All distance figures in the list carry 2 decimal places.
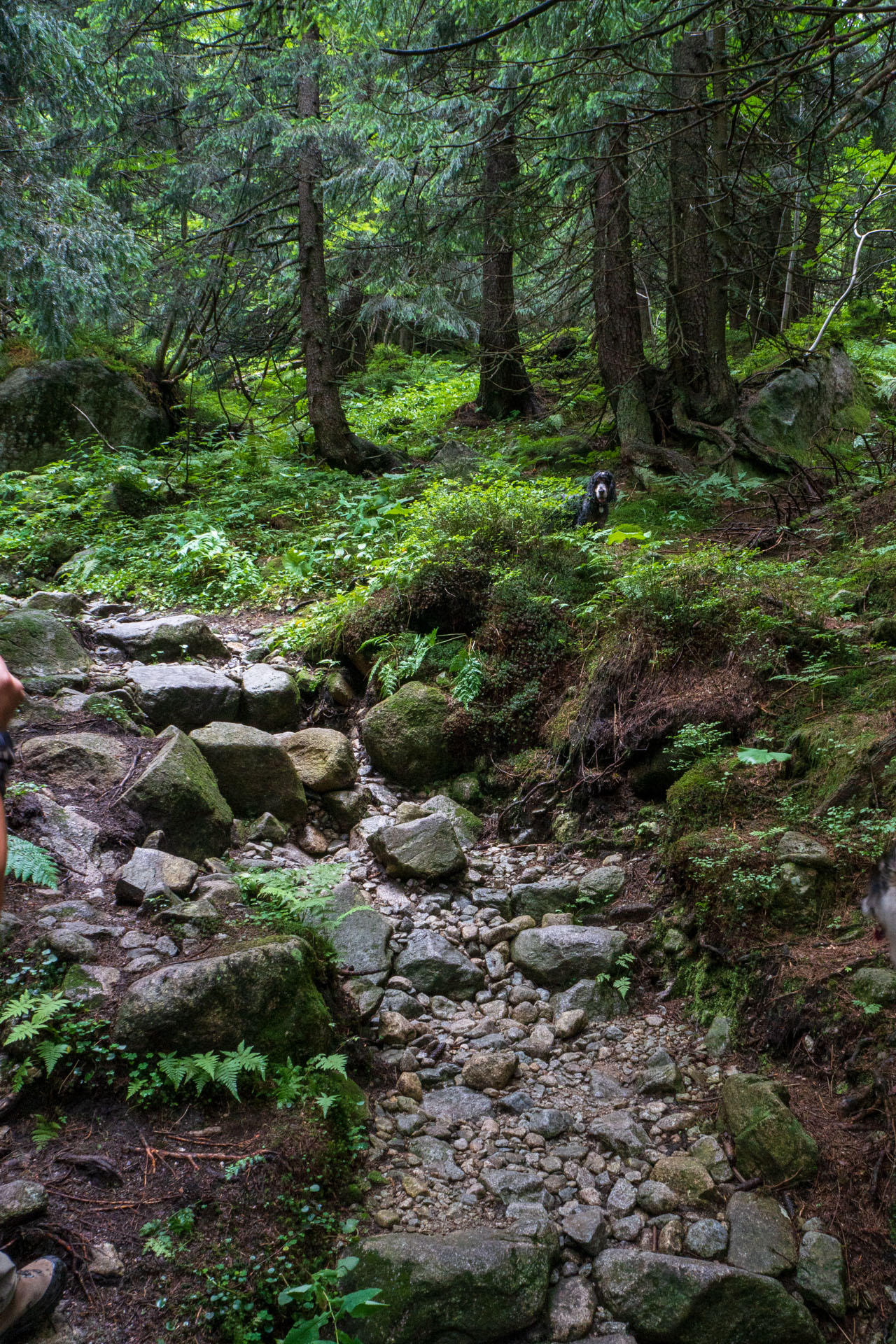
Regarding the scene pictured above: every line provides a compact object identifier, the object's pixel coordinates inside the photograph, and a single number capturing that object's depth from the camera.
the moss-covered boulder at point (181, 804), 4.49
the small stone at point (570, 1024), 3.96
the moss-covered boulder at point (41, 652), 5.61
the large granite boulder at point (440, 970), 4.33
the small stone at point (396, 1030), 3.86
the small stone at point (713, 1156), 3.04
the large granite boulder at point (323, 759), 6.03
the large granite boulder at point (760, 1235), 2.68
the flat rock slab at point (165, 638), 6.95
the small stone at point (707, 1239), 2.76
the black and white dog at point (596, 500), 7.63
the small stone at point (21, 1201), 2.36
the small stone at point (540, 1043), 3.86
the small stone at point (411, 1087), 3.55
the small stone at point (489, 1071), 3.63
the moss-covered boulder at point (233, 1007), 3.00
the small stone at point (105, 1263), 2.35
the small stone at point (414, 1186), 3.01
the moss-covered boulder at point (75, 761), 4.59
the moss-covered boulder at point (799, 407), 9.52
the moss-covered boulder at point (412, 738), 6.30
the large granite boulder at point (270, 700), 6.53
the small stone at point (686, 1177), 2.95
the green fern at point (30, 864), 3.52
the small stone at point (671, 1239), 2.79
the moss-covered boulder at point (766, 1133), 2.90
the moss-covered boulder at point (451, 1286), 2.52
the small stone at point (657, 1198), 2.94
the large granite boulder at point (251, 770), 5.43
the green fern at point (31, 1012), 2.73
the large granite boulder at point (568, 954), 4.22
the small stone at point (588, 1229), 2.82
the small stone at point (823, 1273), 2.57
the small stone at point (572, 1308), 2.59
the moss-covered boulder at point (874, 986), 3.09
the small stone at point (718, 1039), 3.55
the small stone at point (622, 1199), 2.97
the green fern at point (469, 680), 6.34
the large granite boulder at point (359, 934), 4.34
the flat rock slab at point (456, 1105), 3.47
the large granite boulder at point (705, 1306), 2.53
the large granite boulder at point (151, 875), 3.78
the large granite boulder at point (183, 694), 5.93
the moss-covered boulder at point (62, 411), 11.70
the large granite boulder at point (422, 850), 5.11
